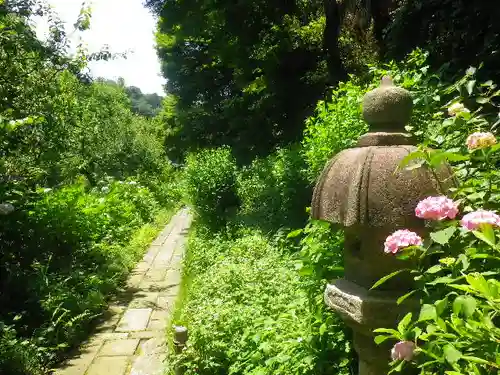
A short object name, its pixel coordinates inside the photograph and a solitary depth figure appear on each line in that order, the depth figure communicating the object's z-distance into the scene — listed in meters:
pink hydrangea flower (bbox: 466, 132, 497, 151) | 1.73
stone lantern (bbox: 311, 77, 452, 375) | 1.92
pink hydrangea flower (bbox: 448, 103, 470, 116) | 2.14
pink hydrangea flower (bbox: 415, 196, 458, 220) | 1.63
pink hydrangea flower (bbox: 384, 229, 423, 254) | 1.66
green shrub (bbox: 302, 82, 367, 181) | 3.61
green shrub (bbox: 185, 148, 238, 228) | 9.80
